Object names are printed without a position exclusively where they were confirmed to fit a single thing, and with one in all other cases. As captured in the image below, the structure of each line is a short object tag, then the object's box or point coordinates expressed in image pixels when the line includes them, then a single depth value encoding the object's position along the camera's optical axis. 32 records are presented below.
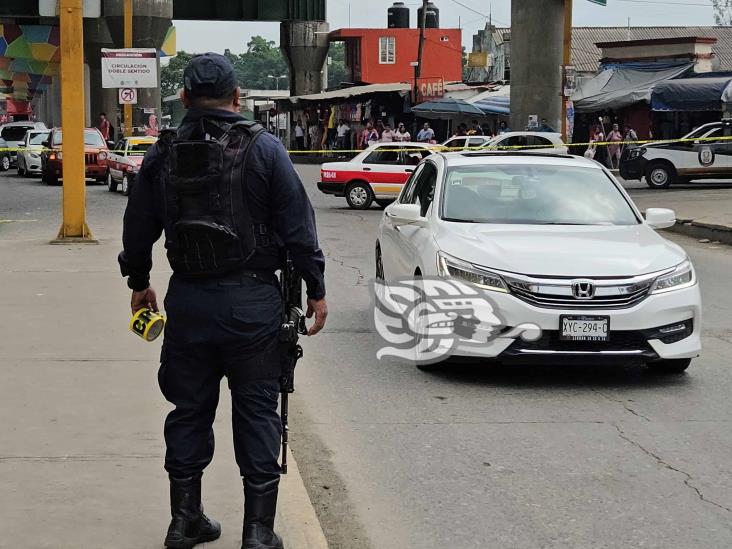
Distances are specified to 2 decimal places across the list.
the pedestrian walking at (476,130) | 44.03
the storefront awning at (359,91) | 55.00
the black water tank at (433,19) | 88.69
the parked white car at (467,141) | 37.66
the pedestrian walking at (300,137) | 60.97
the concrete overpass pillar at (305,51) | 64.06
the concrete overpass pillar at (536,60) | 36.16
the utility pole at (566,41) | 32.12
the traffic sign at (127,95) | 37.81
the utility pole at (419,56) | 53.16
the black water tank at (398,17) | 88.94
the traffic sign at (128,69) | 36.19
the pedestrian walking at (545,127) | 35.91
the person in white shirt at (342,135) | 54.88
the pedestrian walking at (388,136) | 45.53
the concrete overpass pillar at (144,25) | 49.09
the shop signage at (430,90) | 52.78
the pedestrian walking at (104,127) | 45.59
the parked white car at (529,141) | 31.85
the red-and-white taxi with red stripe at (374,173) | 26.38
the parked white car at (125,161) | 31.33
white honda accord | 8.34
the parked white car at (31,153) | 41.84
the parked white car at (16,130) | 50.72
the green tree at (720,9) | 72.34
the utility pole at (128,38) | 40.19
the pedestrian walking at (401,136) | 45.81
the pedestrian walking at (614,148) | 40.47
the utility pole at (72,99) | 17.11
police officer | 4.62
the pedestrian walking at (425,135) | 44.22
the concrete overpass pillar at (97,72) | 59.09
